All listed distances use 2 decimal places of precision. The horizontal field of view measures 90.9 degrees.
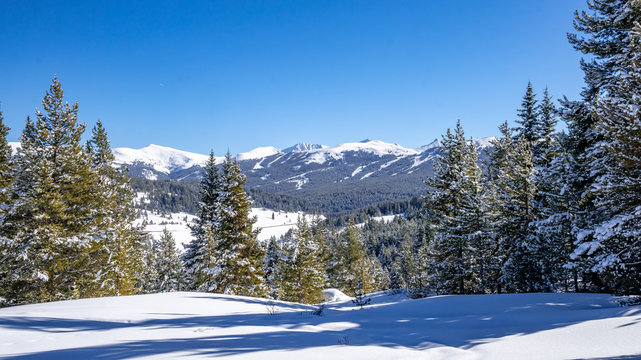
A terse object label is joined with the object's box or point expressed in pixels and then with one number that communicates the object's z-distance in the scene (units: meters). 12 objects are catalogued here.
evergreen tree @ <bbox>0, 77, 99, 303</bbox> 14.99
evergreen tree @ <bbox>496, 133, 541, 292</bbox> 19.42
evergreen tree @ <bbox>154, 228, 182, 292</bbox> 37.38
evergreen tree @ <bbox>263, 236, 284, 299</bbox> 43.07
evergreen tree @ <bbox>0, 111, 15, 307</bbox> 14.77
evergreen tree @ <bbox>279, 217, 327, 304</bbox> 28.58
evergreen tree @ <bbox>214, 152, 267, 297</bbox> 21.20
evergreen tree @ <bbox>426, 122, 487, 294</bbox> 20.48
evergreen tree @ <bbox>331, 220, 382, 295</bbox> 45.59
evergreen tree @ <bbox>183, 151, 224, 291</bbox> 21.58
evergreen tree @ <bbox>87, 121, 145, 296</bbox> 17.73
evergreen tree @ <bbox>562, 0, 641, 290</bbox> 8.52
